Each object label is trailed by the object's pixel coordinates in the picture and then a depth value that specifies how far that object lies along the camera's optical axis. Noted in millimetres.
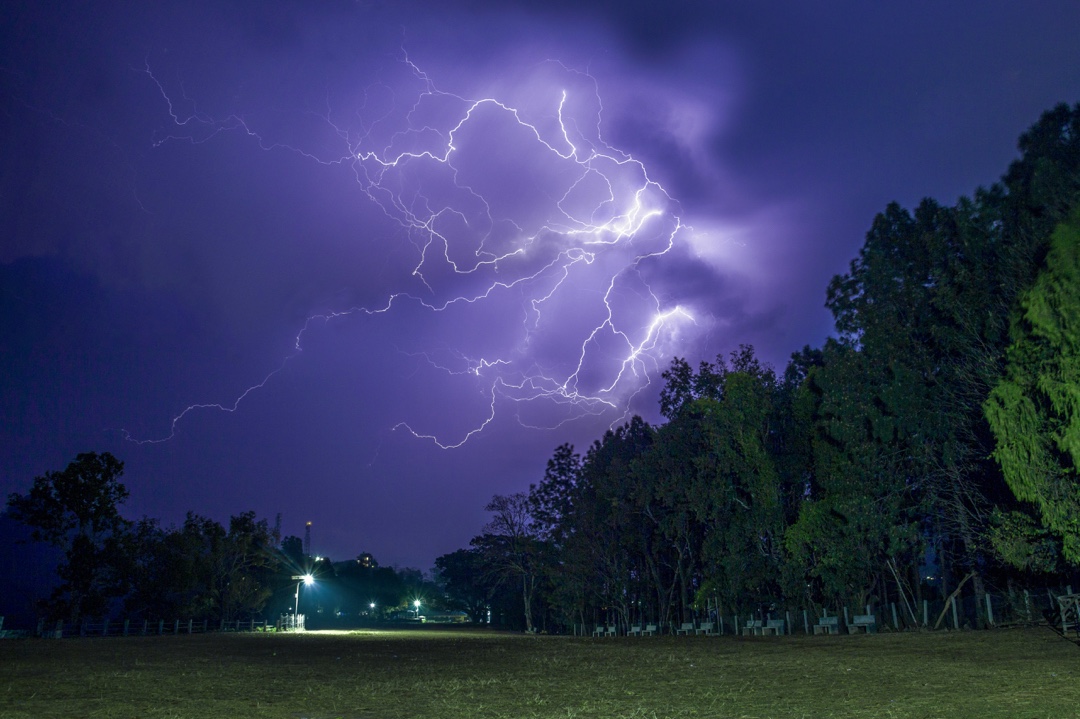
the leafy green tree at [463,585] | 99906
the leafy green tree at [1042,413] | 17078
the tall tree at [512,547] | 65000
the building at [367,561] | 129625
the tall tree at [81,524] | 45312
